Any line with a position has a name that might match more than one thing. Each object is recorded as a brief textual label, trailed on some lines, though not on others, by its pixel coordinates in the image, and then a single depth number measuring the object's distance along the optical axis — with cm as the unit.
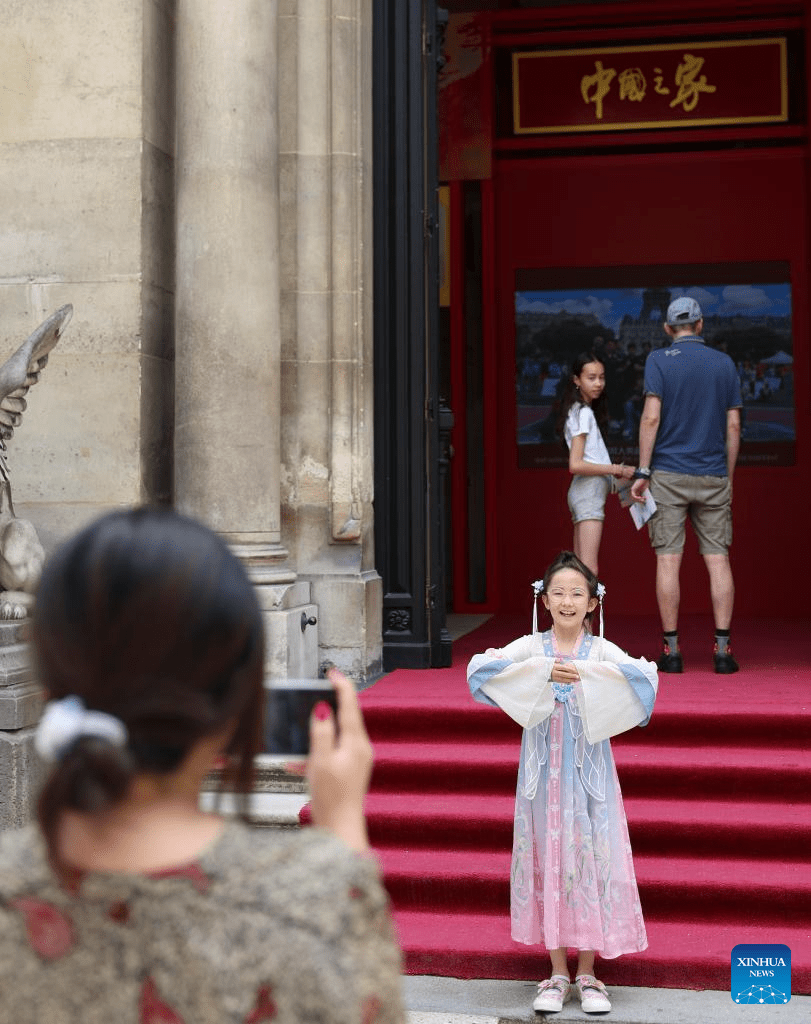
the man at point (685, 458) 697
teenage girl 732
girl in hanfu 415
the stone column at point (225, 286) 636
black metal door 721
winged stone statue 538
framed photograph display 1077
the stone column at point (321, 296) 683
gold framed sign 1083
